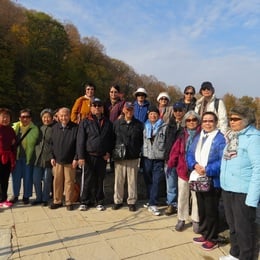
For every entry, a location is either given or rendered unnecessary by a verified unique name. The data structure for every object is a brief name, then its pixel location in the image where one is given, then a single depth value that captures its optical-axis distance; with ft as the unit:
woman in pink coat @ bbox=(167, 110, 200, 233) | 15.19
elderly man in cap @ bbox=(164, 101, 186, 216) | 17.40
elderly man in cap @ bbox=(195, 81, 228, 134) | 17.61
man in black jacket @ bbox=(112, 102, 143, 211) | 18.56
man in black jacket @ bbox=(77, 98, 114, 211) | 18.43
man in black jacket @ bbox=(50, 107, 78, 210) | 18.72
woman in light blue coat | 11.03
